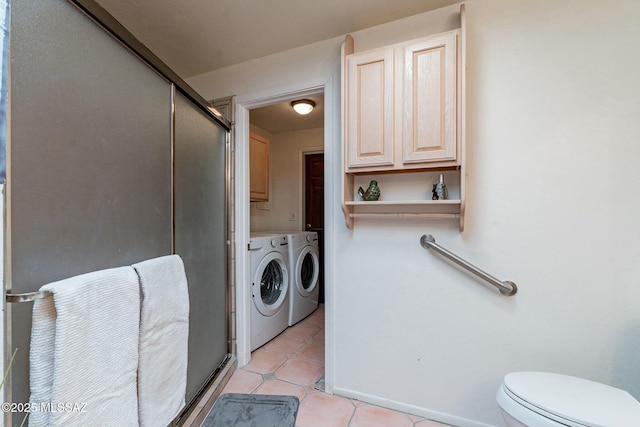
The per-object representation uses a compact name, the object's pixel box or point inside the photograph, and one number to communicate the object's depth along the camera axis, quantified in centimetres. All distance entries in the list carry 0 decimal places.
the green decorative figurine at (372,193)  148
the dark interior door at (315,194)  343
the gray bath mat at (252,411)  138
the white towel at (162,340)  91
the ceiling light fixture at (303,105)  240
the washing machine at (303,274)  258
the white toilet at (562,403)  84
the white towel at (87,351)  64
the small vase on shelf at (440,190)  134
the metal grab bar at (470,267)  127
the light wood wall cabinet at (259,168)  273
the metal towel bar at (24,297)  63
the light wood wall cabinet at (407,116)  125
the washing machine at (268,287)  208
